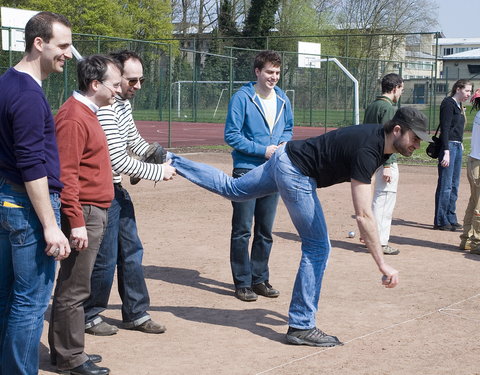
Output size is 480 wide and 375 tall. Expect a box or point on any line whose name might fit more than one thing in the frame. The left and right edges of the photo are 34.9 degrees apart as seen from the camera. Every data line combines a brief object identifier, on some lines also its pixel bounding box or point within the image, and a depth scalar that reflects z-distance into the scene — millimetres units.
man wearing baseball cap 4906
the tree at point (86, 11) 39844
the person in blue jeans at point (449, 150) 9961
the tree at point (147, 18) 46000
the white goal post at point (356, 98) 21103
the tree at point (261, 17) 51625
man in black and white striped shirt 5160
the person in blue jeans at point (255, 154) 6488
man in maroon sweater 4355
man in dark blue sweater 3604
